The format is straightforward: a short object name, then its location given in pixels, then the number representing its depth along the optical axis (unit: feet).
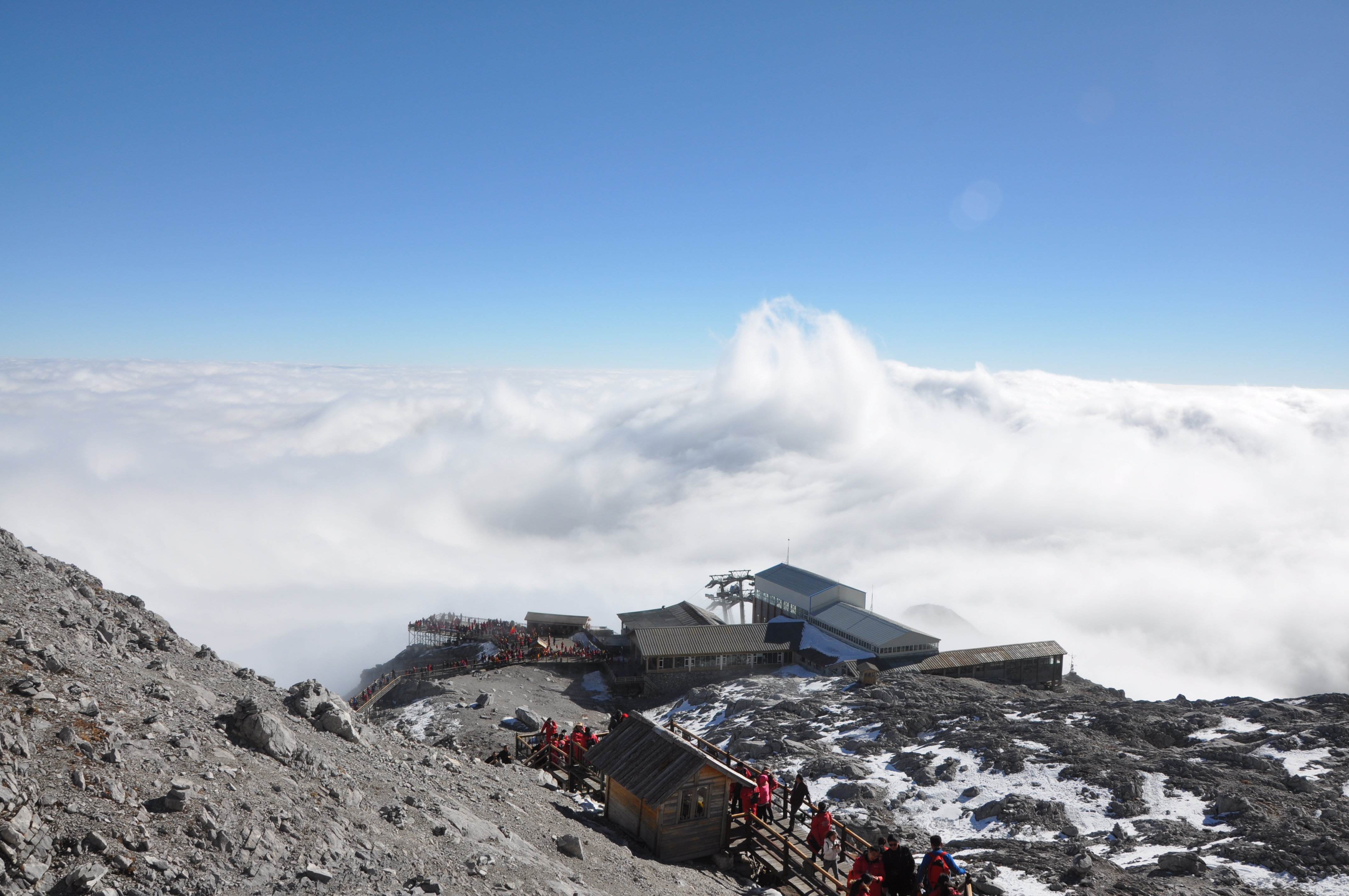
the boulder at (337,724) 54.80
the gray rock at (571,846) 54.08
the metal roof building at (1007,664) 174.70
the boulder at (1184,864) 65.98
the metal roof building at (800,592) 215.72
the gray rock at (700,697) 161.79
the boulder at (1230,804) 80.18
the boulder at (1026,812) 83.30
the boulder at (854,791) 95.71
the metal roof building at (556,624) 227.61
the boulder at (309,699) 55.47
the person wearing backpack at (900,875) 48.01
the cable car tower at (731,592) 248.11
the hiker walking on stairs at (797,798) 64.49
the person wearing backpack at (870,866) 49.37
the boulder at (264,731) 45.34
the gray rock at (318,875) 34.81
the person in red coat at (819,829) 59.00
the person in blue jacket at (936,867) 46.73
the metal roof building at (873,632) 181.88
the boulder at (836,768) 103.60
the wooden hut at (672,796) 61.82
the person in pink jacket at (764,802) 64.95
